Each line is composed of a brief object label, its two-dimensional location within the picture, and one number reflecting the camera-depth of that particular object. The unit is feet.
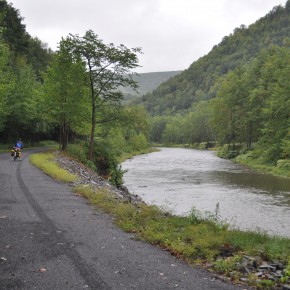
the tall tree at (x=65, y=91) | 120.67
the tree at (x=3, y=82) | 112.16
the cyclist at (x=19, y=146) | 106.39
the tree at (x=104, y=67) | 102.99
